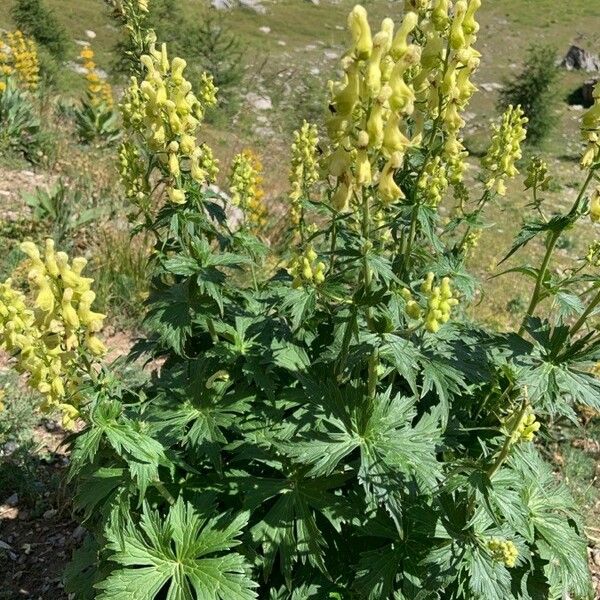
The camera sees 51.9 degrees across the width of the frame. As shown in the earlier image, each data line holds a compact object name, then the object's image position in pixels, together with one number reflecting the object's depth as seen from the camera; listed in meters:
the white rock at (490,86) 21.61
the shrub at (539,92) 15.66
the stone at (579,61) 23.84
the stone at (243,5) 31.12
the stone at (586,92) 19.98
